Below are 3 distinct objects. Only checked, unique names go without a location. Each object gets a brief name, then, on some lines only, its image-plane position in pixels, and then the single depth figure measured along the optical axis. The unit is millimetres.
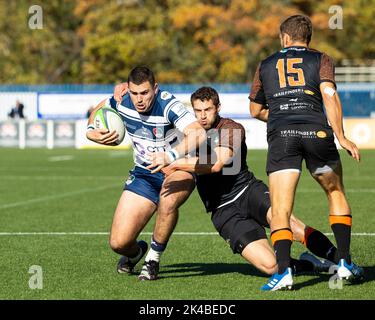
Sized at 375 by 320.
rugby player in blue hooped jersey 17047
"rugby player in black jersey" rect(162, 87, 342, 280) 17187
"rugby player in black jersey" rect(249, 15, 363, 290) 15977
